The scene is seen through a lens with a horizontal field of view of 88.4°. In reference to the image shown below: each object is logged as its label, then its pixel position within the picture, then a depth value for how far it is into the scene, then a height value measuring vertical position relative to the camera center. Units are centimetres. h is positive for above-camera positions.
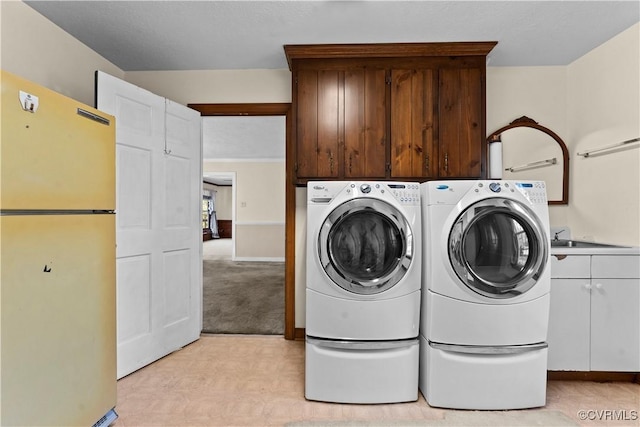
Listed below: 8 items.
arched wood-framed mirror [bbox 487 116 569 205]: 276 +48
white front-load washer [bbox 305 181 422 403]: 184 -46
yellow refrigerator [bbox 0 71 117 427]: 114 -21
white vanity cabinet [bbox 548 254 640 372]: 205 -64
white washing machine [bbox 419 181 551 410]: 180 -45
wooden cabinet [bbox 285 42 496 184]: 244 +72
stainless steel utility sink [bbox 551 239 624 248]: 241 -24
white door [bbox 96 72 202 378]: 220 -11
